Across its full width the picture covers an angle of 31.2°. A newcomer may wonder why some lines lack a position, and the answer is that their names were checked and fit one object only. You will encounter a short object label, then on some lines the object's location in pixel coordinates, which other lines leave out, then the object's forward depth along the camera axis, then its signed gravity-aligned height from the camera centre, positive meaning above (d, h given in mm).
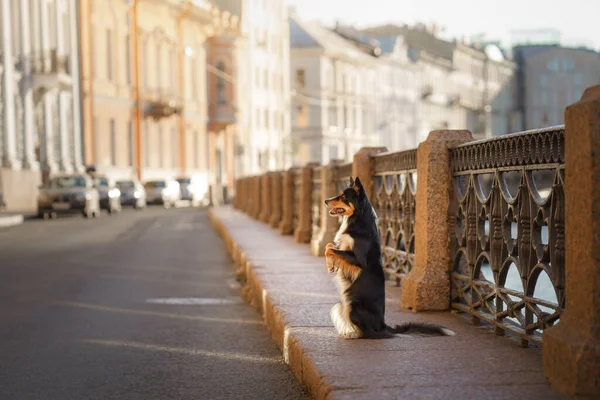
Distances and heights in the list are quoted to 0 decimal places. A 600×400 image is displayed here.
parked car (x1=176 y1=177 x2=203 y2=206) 58100 -887
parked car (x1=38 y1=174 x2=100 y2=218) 34656 -737
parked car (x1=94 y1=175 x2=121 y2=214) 40031 -738
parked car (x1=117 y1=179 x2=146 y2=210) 47125 -884
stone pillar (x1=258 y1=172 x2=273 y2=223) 25328 -661
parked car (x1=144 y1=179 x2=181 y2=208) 53719 -979
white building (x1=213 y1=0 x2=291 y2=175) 81438 +6918
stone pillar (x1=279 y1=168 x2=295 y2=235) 19891 -640
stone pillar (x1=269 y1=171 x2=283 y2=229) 22456 -608
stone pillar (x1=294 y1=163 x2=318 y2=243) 17312 -715
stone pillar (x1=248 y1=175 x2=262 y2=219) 28594 -723
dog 6418 -608
